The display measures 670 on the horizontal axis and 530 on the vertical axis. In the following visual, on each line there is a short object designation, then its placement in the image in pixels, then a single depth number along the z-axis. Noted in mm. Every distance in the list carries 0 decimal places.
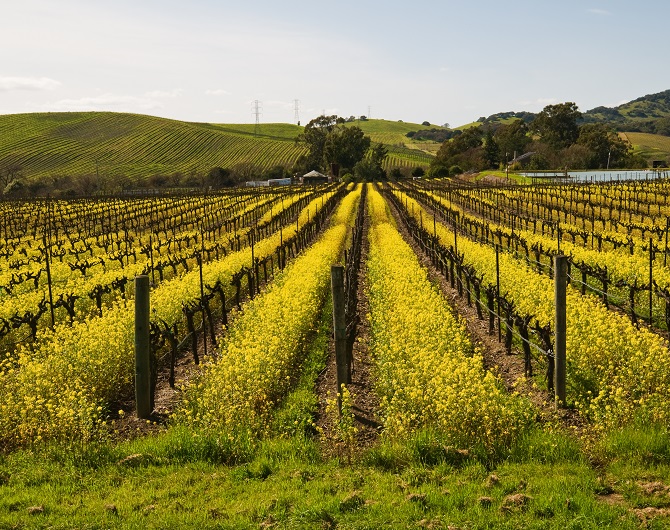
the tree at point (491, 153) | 112681
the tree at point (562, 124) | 120562
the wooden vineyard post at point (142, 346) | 8648
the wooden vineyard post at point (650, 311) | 13055
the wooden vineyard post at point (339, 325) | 8523
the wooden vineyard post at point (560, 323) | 8242
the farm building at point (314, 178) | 109219
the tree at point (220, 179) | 111188
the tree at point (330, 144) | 122000
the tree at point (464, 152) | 113688
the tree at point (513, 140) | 118500
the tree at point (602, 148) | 104375
